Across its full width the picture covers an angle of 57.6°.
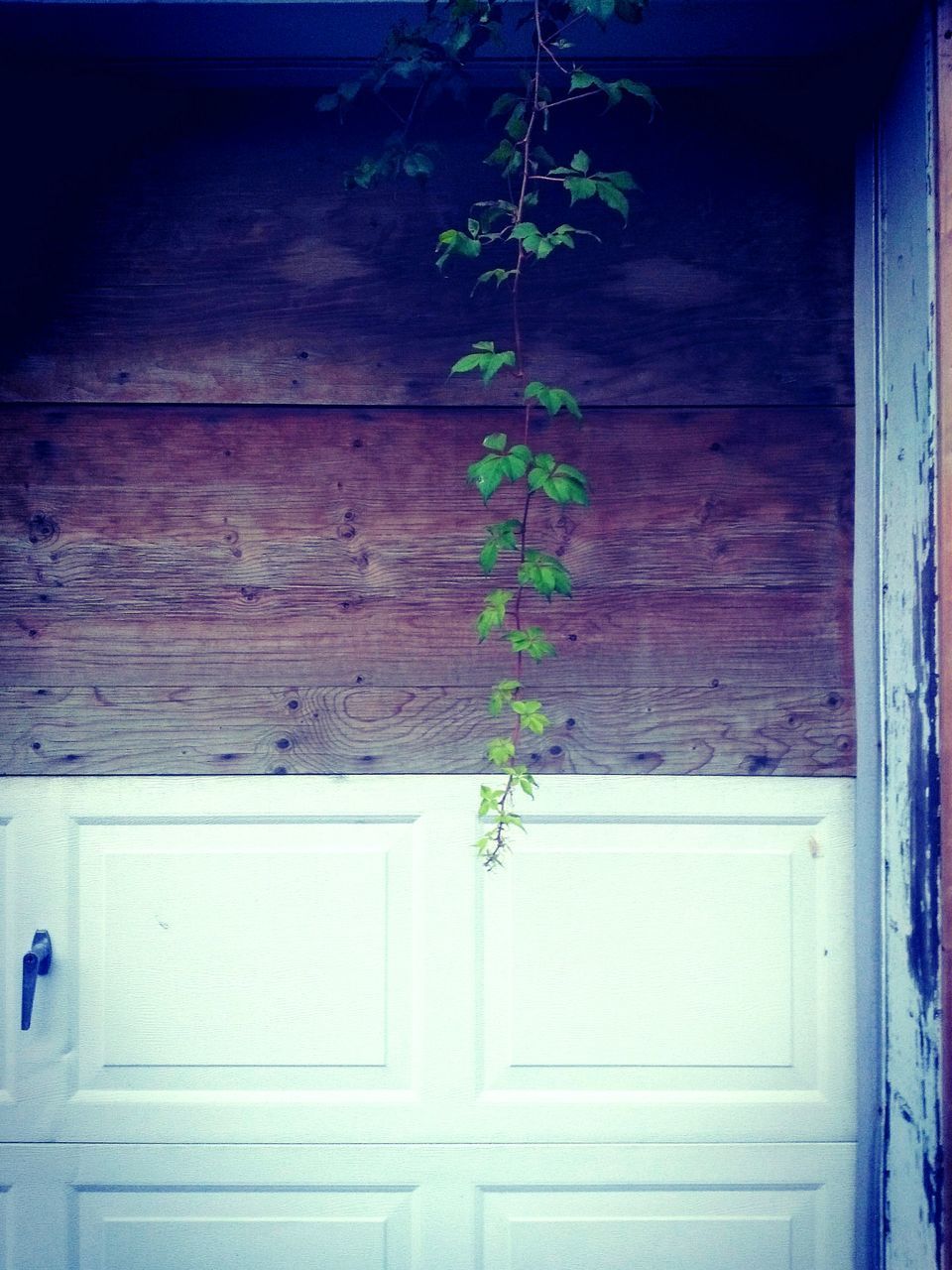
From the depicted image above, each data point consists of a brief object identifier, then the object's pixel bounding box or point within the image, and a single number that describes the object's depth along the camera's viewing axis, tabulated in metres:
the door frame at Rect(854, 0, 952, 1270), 1.37
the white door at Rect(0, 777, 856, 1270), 1.56
